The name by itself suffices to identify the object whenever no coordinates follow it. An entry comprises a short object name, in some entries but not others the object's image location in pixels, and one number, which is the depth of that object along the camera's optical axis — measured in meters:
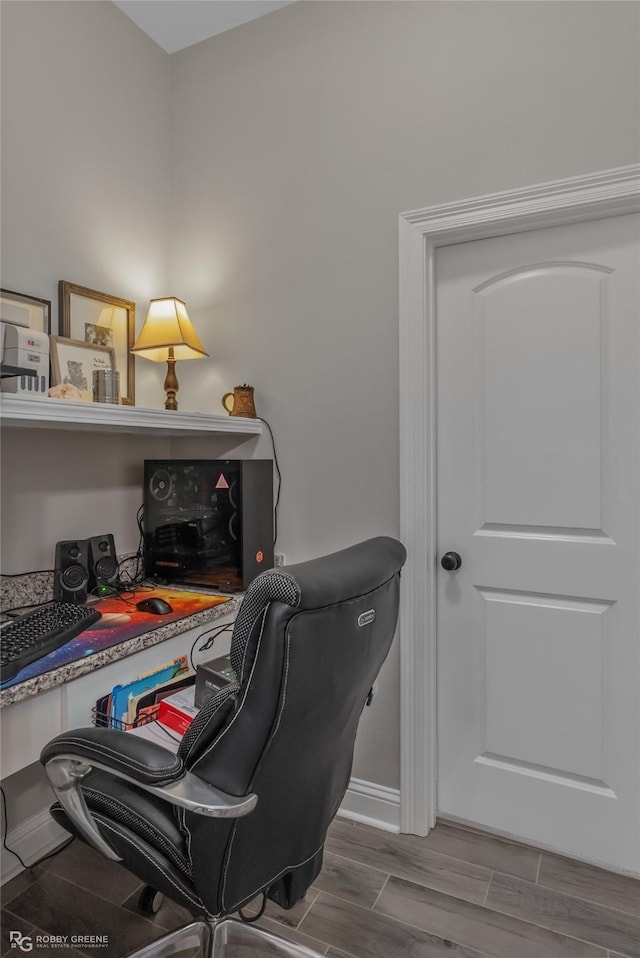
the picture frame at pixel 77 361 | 1.92
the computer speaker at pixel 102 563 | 1.96
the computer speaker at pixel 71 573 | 1.83
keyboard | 1.28
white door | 1.73
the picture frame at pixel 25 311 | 1.77
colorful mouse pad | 1.37
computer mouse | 1.78
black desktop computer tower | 2.03
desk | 1.25
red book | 1.47
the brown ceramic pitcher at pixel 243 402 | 2.18
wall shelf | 1.42
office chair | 0.97
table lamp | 2.12
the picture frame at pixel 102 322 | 2.00
